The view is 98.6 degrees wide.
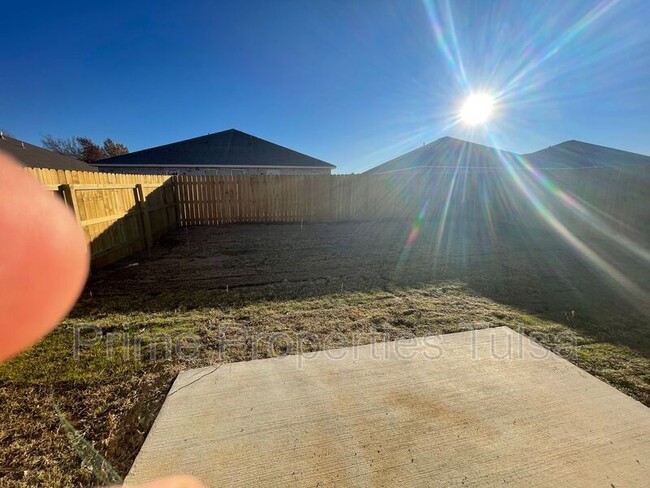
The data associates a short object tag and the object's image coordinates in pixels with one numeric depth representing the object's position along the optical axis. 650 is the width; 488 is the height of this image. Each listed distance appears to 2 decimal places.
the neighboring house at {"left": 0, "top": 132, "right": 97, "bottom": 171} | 11.17
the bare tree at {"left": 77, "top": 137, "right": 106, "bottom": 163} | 32.31
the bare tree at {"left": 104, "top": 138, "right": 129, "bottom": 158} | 33.88
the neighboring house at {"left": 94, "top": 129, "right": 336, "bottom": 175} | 15.68
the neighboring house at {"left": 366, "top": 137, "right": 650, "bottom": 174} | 14.51
